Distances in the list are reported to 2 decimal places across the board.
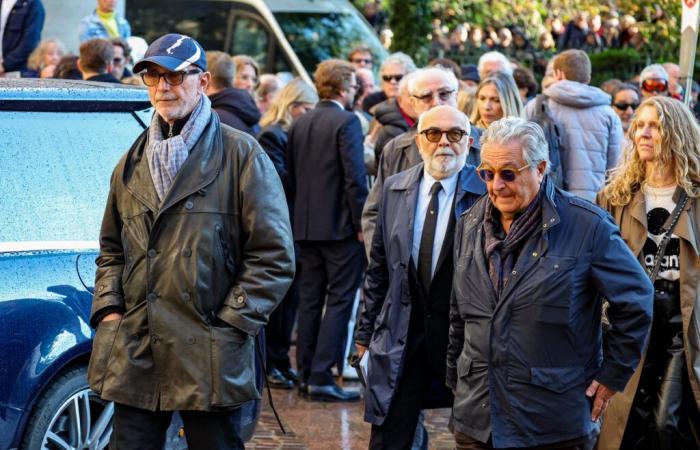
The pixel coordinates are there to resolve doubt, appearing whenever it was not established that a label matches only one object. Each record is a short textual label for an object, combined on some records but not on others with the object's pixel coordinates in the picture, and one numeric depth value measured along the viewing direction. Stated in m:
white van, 17.91
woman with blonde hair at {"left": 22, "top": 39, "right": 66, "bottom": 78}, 13.17
